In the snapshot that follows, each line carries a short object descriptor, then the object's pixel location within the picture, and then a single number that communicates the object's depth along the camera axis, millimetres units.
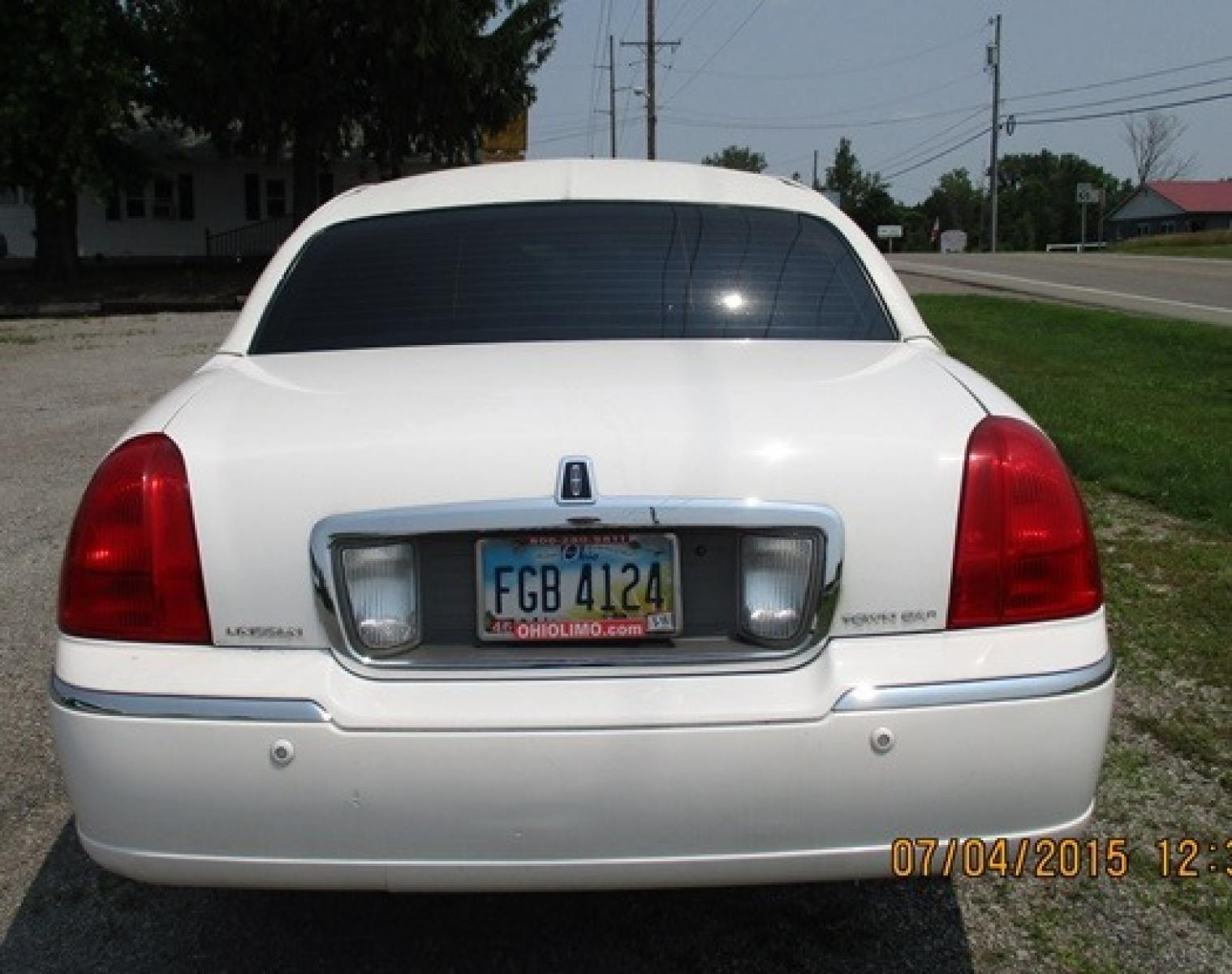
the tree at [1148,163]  104062
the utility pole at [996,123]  65812
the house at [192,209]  37531
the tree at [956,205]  133875
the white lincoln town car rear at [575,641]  2045
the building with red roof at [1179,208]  90062
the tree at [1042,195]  120188
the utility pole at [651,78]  44125
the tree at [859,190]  110438
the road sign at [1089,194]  84381
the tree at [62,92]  23844
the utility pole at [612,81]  68125
